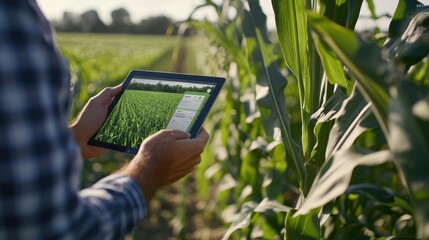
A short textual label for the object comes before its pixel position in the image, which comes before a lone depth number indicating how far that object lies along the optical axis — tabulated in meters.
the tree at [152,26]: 58.87
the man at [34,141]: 0.74
